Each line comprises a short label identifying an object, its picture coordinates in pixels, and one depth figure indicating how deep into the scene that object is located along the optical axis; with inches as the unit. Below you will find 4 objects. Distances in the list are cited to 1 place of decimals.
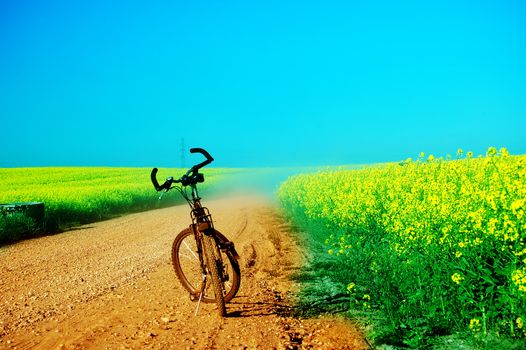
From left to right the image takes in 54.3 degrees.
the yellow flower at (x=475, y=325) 189.9
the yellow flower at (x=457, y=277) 190.9
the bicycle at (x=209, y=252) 254.8
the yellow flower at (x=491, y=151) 296.8
